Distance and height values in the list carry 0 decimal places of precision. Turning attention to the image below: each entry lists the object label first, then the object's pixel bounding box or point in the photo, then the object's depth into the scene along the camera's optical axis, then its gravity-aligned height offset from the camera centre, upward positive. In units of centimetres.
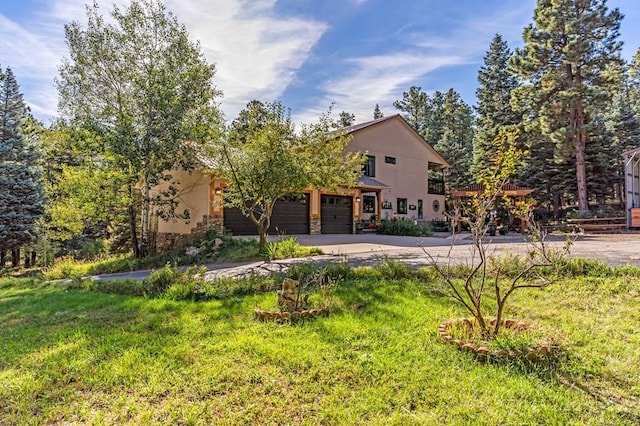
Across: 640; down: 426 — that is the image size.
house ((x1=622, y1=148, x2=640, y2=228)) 1925 +150
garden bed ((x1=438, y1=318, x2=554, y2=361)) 355 -135
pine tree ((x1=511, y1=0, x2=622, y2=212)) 2147 +892
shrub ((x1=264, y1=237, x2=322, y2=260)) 1072 -100
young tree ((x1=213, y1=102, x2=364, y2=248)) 996 +167
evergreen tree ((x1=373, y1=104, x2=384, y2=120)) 5531 +1552
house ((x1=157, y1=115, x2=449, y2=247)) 1552 +108
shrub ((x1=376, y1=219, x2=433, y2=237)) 2025 -80
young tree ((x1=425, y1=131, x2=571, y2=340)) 401 -89
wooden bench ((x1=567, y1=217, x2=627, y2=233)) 1891 -75
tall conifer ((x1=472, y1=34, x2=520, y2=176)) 2999 +1000
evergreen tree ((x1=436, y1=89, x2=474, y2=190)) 3597 +867
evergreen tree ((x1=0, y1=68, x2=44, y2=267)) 1753 +221
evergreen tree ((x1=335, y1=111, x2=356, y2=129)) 4372 +1201
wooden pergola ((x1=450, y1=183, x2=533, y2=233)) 2127 +122
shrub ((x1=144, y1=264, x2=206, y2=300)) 629 -117
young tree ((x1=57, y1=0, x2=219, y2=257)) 1302 +504
